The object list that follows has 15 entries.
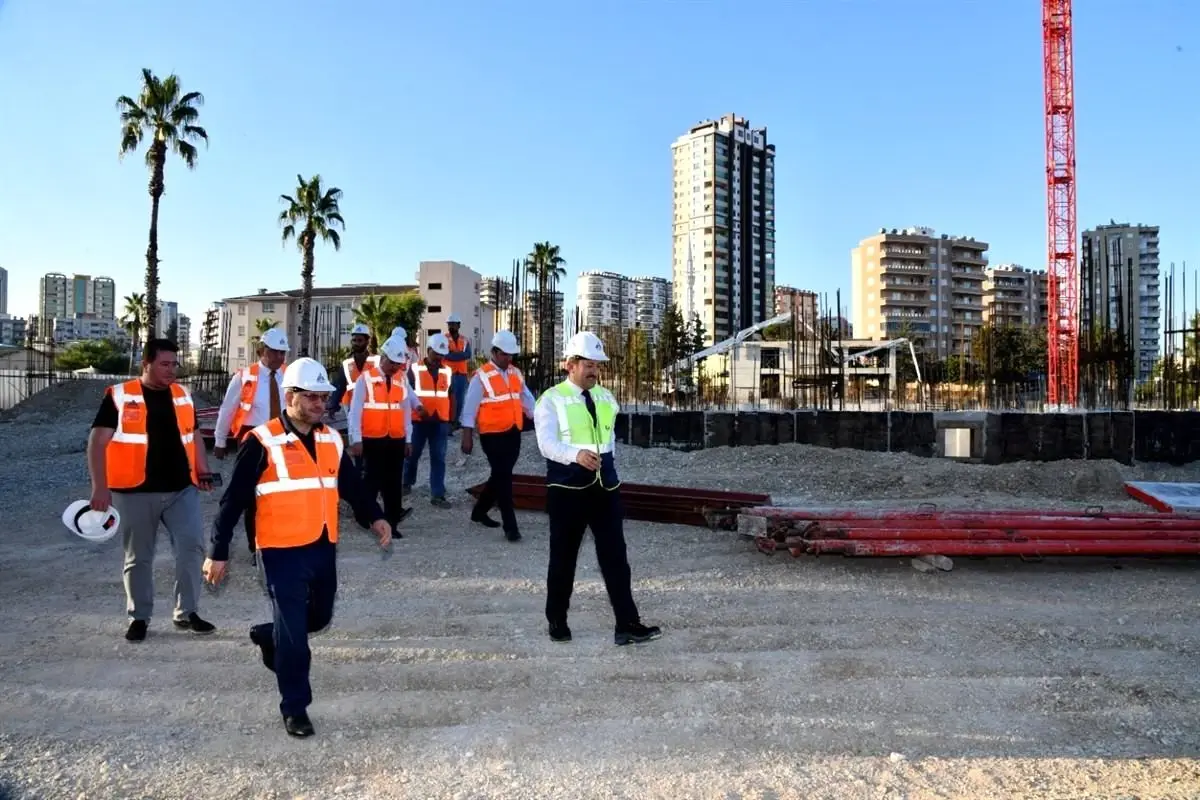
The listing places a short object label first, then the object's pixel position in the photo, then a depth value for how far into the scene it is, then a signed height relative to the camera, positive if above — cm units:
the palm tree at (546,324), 1894 +220
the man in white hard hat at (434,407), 839 +6
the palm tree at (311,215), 3556 +837
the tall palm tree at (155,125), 2814 +960
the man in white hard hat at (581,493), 454 -43
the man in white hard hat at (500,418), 734 -4
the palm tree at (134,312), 6331 +790
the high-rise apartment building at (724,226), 11250 +2582
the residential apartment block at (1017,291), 11194 +1678
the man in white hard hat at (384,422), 717 -8
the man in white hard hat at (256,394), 644 +14
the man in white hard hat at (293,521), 346 -45
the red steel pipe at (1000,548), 611 -96
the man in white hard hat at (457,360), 1022 +67
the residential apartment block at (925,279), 10050 +1635
